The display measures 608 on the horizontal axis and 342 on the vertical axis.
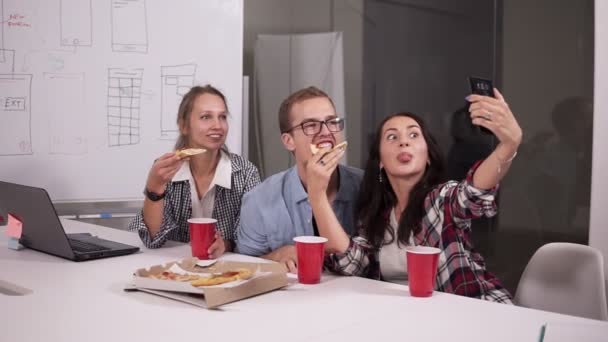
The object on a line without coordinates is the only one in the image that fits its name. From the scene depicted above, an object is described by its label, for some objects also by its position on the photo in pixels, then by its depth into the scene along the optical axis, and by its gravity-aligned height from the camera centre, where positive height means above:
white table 1.26 -0.44
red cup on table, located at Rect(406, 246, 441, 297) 1.52 -0.37
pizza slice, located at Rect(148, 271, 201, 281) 1.58 -0.41
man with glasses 2.13 -0.26
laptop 1.93 -0.36
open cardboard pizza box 1.47 -0.41
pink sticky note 2.11 -0.38
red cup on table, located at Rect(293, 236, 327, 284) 1.66 -0.37
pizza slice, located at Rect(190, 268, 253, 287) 1.52 -0.40
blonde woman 2.51 -0.24
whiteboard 3.01 +0.19
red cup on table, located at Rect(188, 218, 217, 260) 1.95 -0.37
